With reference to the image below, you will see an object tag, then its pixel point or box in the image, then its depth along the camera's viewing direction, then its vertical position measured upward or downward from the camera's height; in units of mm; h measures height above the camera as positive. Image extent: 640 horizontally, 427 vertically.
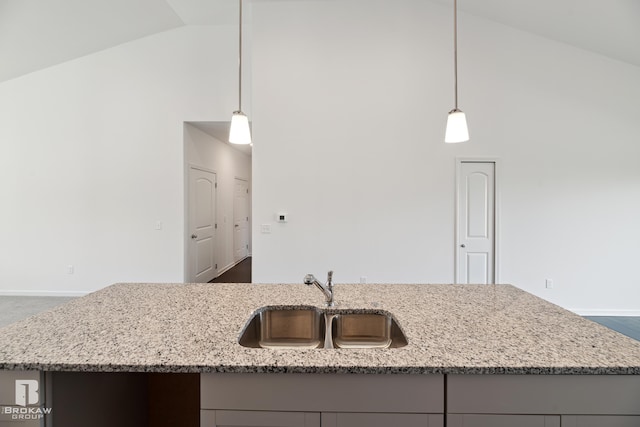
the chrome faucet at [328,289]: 1366 -391
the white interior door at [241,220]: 6070 -226
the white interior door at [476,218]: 3480 -86
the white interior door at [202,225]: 4137 -240
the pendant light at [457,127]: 1687 +508
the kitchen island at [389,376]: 845 -505
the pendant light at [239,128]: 1713 +499
